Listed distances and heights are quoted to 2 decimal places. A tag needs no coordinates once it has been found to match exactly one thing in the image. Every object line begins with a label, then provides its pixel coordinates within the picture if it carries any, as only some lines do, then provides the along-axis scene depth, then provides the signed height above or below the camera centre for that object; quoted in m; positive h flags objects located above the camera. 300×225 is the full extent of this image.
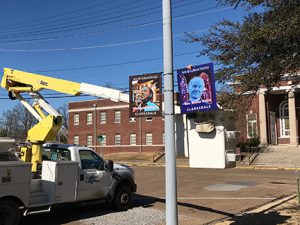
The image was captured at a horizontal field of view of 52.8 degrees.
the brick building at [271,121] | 29.92 +1.39
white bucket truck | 6.65 -1.18
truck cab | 8.16 -0.96
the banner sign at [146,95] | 5.63 +0.76
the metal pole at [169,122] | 5.29 +0.24
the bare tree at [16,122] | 70.68 +3.68
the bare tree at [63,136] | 59.28 +0.05
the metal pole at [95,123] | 42.84 +1.86
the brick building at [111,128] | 39.40 +1.06
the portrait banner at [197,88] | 5.31 +0.84
